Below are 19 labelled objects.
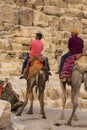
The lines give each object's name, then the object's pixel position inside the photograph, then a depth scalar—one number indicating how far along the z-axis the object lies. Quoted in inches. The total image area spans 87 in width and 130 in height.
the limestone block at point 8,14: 1437.0
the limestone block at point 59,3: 1764.3
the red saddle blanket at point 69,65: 368.8
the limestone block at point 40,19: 1514.5
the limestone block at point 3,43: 1207.9
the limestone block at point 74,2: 1936.8
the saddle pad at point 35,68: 392.6
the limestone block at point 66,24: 1614.5
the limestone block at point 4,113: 300.9
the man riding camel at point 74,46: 381.1
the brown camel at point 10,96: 435.5
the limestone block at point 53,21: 1598.2
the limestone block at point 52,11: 1643.9
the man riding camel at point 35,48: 406.9
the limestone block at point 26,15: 1478.8
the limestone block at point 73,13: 1760.6
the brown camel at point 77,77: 362.3
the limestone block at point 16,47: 1259.8
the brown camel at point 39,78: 393.7
